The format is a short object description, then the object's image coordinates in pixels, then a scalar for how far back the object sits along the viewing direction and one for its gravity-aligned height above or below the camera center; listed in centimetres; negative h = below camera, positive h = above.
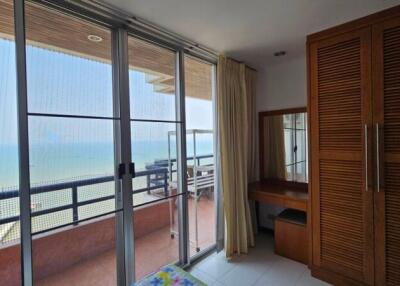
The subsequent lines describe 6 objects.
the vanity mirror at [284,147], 276 -12
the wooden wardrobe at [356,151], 171 -12
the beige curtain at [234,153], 250 -17
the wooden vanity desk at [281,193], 235 -65
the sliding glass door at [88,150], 133 -6
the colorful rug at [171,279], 136 -89
